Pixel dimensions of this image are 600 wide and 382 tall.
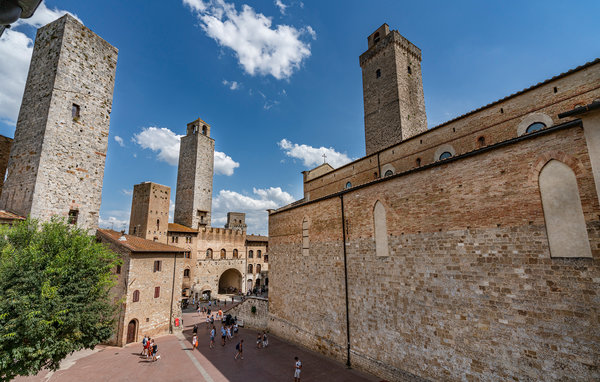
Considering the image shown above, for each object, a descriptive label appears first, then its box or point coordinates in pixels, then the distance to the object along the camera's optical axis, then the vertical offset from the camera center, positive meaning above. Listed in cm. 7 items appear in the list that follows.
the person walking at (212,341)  1691 -576
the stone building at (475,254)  622 -13
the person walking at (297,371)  1118 -508
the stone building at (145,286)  1692 -247
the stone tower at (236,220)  4600 +511
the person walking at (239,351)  1483 -562
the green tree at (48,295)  741 -137
